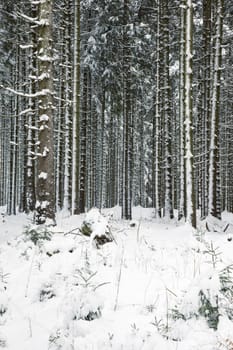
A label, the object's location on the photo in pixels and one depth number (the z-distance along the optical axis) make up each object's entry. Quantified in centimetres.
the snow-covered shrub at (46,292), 478
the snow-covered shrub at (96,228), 664
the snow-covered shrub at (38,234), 672
